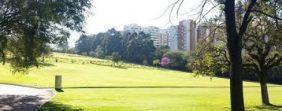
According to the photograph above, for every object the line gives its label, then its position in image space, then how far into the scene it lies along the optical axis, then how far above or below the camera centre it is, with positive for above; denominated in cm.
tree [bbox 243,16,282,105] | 2114 +71
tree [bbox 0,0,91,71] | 1475 +261
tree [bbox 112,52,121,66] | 7957 +293
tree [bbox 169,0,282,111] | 844 +55
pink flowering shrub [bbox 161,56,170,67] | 7893 +211
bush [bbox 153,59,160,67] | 8153 +187
